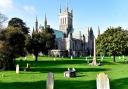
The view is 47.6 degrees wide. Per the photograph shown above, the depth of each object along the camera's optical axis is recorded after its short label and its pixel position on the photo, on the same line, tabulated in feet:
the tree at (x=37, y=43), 124.27
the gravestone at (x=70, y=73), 51.30
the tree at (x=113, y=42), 106.35
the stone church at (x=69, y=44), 245.72
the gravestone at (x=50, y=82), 25.80
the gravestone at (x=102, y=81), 21.72
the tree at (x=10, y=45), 67.38
